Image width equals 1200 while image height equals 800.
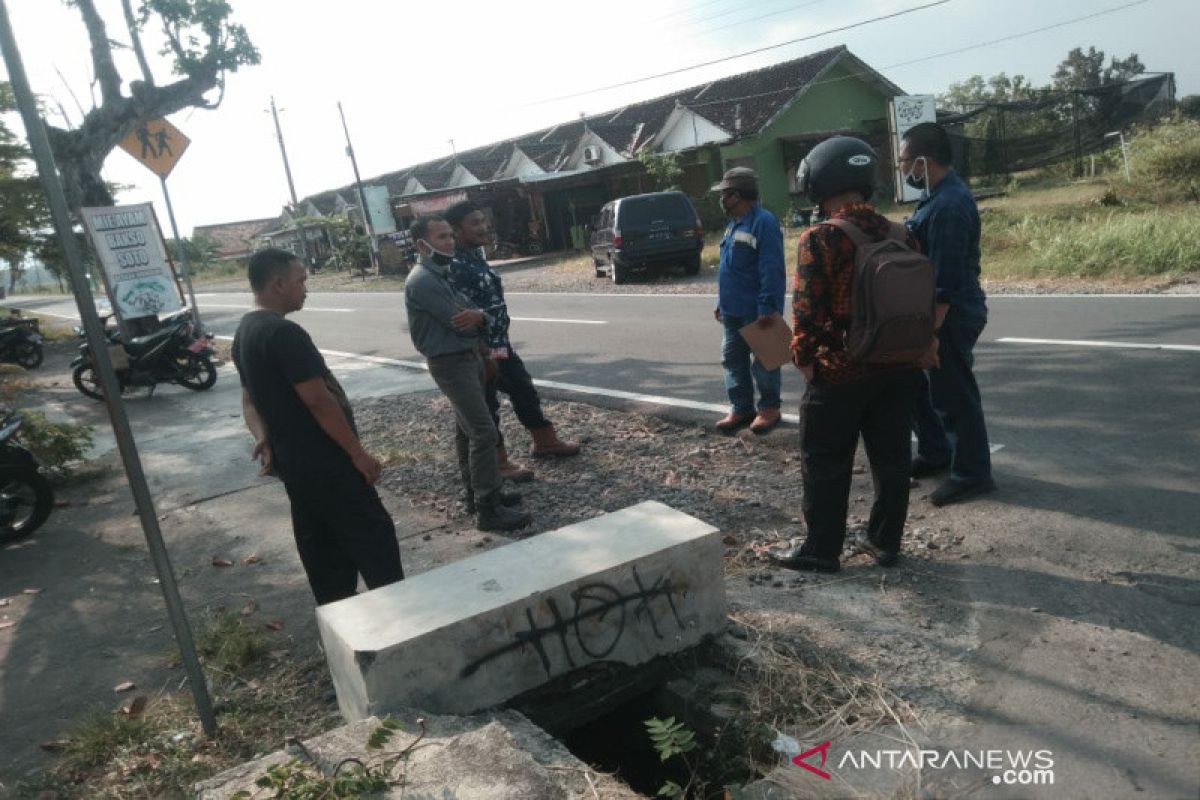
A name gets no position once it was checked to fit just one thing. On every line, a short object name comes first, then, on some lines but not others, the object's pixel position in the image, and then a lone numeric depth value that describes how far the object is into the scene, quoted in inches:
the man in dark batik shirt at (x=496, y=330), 206.2
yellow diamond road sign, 428.5
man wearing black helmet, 139.2
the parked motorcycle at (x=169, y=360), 448.5
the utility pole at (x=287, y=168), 1958.7
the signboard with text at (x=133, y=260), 377.7
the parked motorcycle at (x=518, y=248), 1390.3
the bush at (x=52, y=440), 282.8
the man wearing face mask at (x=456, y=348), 187.6
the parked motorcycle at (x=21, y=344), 661.5
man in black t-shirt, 132.6
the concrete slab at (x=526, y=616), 108.1
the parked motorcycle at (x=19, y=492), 236.5
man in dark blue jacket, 163.8
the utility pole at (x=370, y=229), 1419.8
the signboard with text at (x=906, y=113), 807.7
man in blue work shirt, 220.2
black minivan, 714.8
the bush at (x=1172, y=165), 633.6
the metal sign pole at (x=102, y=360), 103.8
